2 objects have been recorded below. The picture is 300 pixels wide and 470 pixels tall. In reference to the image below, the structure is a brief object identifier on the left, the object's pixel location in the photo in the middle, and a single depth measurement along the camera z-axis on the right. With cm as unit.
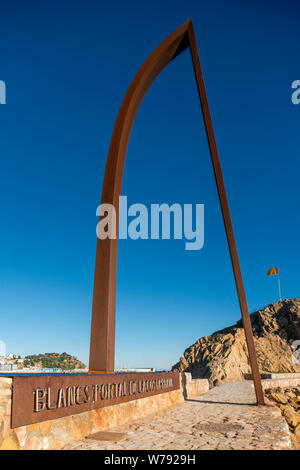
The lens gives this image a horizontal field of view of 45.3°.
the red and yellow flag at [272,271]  5378
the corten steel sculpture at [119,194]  1066
